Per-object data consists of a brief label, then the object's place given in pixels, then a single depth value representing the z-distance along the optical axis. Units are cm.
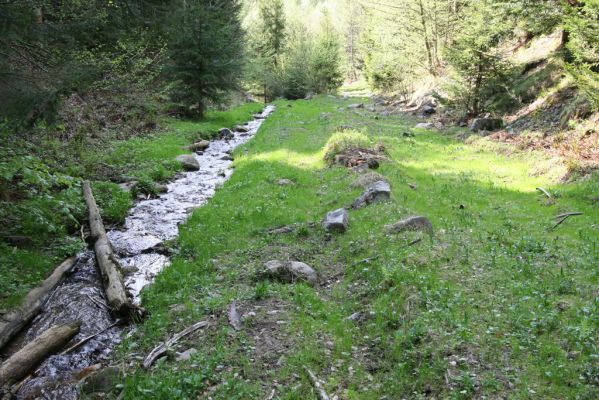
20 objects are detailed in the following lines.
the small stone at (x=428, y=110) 3516
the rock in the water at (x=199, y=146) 2566
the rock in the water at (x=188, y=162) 2181
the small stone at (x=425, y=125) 3005
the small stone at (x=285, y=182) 1729
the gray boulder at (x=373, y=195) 1388
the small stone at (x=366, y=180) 1549
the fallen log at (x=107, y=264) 924
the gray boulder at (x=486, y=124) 2416
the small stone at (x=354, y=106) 4615
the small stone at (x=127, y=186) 1668
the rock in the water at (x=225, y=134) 3131
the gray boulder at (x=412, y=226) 1137
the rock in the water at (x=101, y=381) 685
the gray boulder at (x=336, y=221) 1253
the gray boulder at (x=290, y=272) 1007
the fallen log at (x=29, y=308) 823
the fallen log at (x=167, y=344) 739
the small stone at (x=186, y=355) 734
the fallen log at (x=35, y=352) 702
